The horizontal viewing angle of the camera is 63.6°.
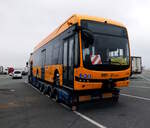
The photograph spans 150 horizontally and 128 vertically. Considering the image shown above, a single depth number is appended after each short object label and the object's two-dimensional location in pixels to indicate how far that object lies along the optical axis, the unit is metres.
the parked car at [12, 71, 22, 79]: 25.07
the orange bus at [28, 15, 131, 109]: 4.56
